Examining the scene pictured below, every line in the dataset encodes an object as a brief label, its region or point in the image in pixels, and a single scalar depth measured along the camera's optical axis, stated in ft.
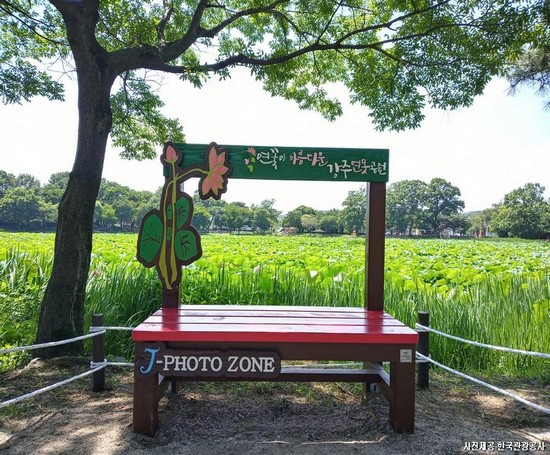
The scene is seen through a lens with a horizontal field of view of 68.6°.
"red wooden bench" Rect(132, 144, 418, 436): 7.63
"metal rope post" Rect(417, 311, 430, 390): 10.89
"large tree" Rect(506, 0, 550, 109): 12.93
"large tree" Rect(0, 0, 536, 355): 12.37
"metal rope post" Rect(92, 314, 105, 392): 10.27
